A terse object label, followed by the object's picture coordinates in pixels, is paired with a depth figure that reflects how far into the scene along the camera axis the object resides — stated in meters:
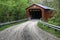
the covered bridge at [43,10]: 23.64
